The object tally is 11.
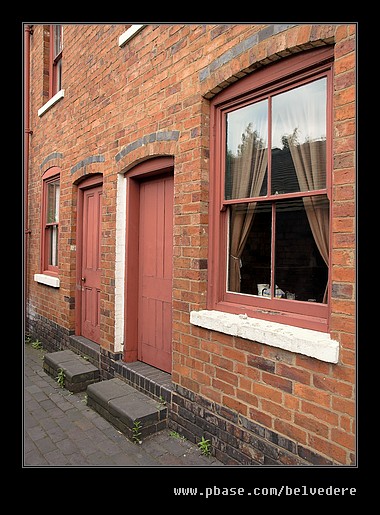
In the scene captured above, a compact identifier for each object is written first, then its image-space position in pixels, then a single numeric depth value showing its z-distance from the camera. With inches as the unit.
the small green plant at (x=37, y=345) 262.5
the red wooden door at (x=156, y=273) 158.1
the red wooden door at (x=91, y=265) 212.7
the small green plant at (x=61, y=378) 185.5
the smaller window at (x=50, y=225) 263.1
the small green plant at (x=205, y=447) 120.8
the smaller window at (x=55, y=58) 262.4
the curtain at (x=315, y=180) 99.0
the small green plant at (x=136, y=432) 129.6
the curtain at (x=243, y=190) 117.0
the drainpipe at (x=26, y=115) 293.6
